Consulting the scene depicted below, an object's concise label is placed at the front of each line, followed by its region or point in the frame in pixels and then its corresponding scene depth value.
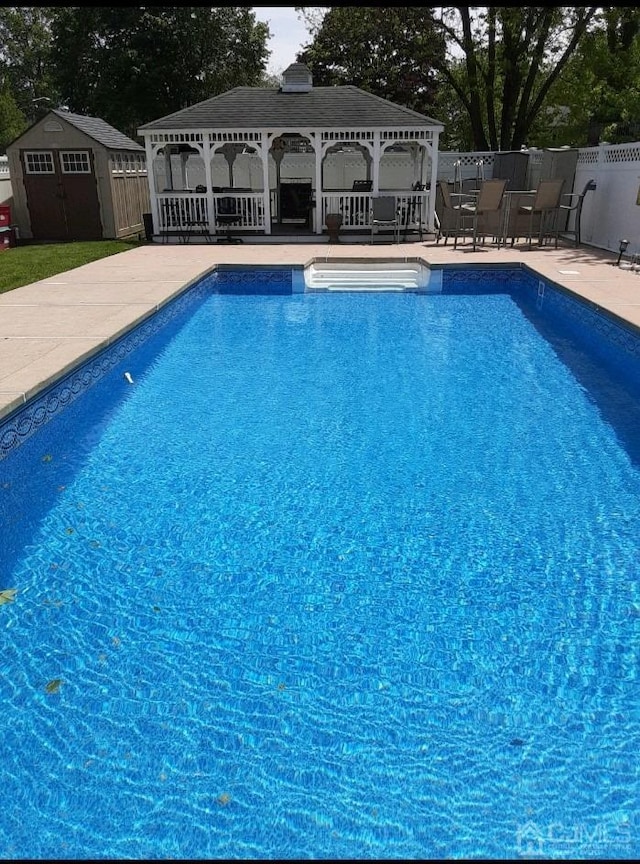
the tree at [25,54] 44.94
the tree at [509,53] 21.00
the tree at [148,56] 25.89
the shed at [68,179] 16.64
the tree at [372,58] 28.03
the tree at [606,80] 16.03
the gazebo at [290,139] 15.34
